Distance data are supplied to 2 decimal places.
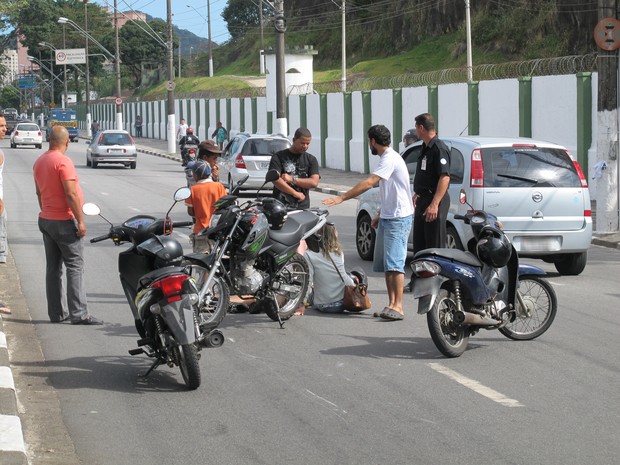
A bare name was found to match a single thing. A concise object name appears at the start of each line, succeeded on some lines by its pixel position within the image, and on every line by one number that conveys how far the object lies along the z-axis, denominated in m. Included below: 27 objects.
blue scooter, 9.06
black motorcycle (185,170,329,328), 9.69
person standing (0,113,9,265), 14.27
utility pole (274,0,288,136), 32.25
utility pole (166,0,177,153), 50.88
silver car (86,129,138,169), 42.78
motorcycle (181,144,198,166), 38.43
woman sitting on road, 11.37
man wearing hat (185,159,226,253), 11.18
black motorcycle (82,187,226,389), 8.00
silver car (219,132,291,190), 28.95
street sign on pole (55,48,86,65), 110.69
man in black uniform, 11.66
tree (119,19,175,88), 126.56
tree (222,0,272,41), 136.12
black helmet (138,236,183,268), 8.45
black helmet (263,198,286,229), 10.23
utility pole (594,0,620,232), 18.25
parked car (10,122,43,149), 60.38
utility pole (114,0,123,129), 63.24
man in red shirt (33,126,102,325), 10.46
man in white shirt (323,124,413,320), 10.91
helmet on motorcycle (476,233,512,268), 9.25
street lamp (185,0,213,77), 107.94
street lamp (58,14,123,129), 64.62
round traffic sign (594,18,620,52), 17.84
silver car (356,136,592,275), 13.51
